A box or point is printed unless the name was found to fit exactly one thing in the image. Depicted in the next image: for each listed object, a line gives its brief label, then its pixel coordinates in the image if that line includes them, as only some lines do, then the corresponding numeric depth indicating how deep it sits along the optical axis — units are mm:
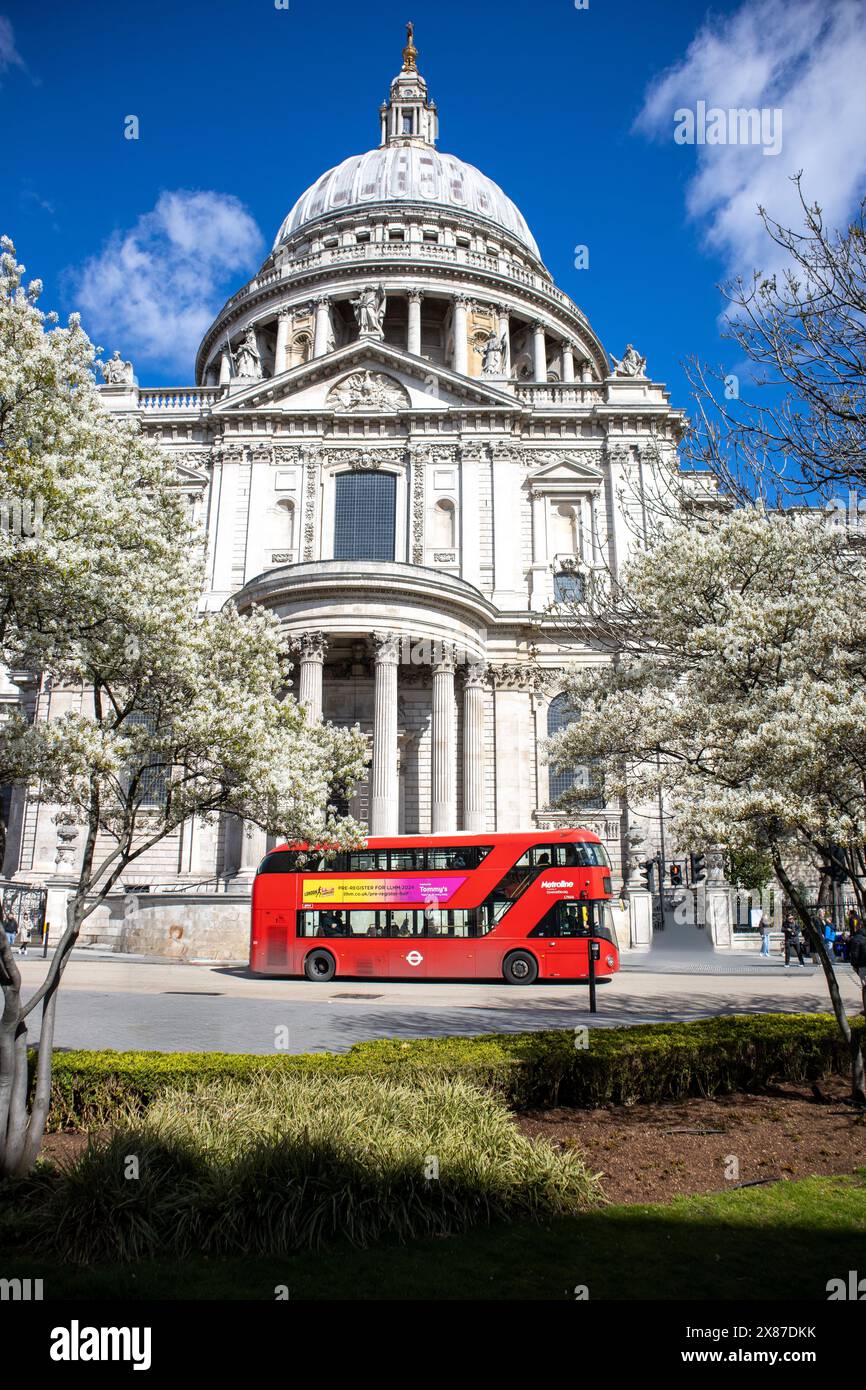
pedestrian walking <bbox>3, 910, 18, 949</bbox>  35594
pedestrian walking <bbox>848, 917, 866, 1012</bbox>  24842
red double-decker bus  25672
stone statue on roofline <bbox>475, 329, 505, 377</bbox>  49781
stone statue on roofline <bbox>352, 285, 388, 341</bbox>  49375
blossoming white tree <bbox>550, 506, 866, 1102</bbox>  11242
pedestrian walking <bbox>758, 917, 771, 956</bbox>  38281
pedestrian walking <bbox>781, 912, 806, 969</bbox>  35250
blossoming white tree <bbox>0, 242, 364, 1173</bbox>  9094
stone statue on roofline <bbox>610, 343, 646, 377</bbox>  49438
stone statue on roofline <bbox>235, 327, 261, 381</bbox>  51031
